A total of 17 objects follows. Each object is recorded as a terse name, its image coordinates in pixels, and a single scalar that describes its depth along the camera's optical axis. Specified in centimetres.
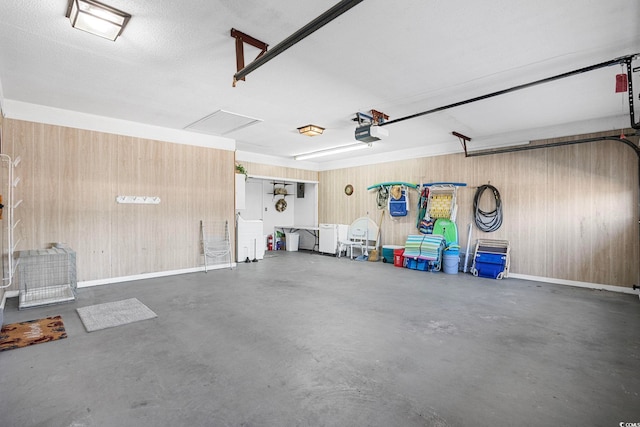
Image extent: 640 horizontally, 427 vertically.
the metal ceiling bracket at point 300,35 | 193
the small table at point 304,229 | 1013
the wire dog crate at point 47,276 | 438
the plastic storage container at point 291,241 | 1053
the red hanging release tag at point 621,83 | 321
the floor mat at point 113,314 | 355
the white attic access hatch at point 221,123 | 537
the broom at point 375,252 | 839
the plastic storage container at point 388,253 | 802
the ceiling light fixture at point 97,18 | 247
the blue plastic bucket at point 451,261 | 661
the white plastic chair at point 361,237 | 872
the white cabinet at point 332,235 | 940
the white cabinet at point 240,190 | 760
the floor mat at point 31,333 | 303
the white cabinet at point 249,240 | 771
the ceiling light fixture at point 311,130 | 596
